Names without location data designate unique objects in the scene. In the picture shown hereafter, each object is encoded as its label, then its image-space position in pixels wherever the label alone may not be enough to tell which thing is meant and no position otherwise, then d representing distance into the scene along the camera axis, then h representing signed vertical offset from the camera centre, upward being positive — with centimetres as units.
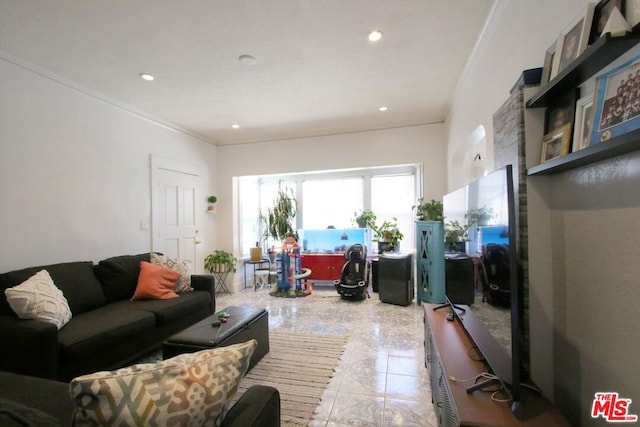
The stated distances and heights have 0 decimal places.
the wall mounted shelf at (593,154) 80 +21
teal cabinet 384 -61
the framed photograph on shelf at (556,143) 115 +32
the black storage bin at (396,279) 403 -91
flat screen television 111 -38
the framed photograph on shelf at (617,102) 85 +38
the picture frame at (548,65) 129 +72
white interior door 400 +18
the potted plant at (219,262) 496 -76
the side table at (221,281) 511 -114
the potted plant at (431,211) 394 +9
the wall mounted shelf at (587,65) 85 +54
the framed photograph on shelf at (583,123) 103 +36
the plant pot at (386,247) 492 -53
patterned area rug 193 -131
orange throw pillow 295 -68
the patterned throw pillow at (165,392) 71 -47
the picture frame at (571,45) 108 +70
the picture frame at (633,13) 83 +64
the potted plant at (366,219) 550 -1
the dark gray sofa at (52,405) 68 -74
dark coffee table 205 -90
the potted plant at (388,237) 497 -34
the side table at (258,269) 535 -99
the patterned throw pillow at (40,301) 199 -59
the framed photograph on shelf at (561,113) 114 +46
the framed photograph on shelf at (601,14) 90 +70
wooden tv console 106 -78
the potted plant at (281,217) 572 +5
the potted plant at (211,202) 510 +35
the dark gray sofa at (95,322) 185 -85
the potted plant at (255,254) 541 -67
